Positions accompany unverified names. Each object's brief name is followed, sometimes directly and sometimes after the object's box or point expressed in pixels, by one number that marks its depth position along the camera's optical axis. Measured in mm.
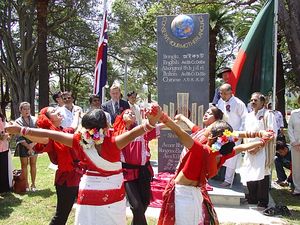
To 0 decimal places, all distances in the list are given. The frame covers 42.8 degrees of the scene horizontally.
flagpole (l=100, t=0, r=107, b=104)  9422
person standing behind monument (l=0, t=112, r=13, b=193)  6852
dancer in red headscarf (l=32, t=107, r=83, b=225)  3824
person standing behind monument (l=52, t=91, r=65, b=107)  7421
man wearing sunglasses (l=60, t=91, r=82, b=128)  6918
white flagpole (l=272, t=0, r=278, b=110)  6621
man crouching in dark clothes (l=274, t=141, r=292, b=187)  7852
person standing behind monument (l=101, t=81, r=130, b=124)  7172
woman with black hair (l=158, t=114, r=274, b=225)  2969
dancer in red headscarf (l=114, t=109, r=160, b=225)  4148
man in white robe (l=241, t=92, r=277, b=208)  5965
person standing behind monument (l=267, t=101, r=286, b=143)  8841
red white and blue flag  9375
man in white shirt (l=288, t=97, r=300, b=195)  6988
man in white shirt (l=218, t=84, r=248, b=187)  6609
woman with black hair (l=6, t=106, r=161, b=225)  3018
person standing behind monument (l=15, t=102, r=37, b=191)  6960
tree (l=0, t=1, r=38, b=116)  20172
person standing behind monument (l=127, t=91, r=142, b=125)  8391
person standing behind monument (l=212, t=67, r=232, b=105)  7259
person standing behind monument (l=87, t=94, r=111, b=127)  6835
